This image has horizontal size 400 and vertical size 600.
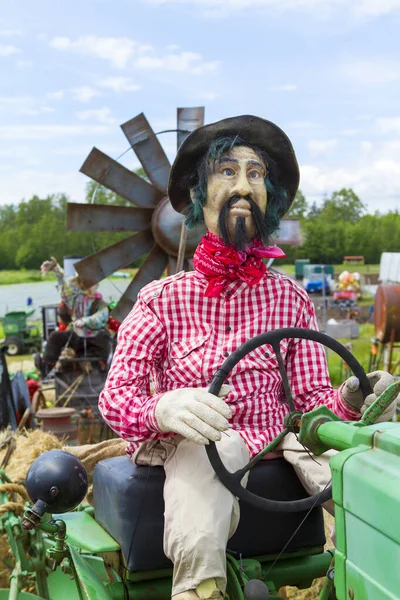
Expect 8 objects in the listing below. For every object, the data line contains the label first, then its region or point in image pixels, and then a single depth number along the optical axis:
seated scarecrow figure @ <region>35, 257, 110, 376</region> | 8.01
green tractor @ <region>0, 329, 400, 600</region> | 1.68
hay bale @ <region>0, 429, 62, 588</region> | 3.86
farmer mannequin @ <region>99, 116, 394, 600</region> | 1.68
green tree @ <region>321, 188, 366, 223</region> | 56.25
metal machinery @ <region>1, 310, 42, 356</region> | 15.95
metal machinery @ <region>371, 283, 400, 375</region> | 8.44
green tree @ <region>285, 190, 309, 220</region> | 45.58
